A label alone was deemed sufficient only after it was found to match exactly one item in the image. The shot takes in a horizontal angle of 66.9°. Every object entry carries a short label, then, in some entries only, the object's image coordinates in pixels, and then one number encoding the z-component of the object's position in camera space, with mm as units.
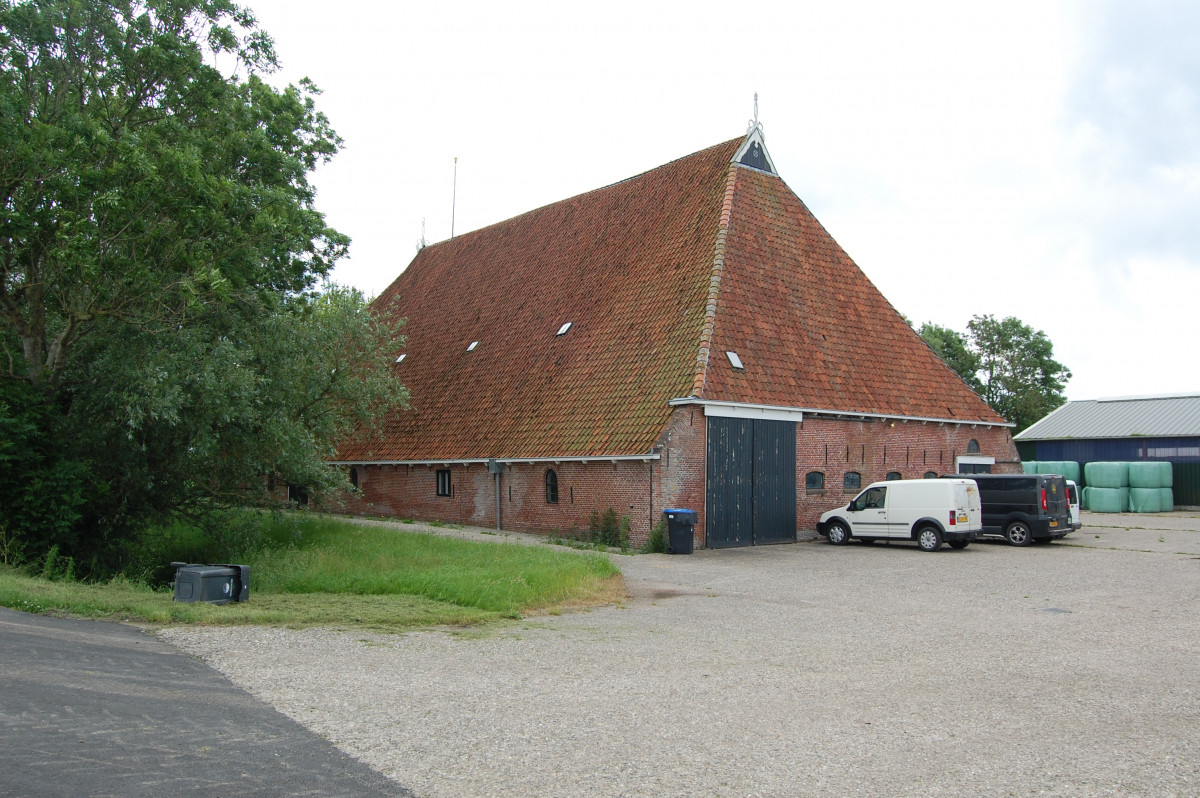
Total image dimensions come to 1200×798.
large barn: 21484
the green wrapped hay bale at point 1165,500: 36344
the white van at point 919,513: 20547
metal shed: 40469
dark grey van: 21953
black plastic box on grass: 11773
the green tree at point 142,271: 15039
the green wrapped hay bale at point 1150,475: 36312
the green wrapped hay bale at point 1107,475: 36469
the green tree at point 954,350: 65562
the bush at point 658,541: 20219
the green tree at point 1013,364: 66125
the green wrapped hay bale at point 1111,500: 36344
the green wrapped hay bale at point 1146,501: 36125
